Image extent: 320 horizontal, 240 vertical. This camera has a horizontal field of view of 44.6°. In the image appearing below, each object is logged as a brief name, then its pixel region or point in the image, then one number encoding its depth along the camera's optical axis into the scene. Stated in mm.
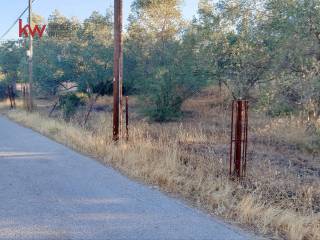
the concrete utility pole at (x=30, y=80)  22469
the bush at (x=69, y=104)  20738
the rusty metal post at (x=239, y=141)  6859
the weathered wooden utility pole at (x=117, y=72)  11016
